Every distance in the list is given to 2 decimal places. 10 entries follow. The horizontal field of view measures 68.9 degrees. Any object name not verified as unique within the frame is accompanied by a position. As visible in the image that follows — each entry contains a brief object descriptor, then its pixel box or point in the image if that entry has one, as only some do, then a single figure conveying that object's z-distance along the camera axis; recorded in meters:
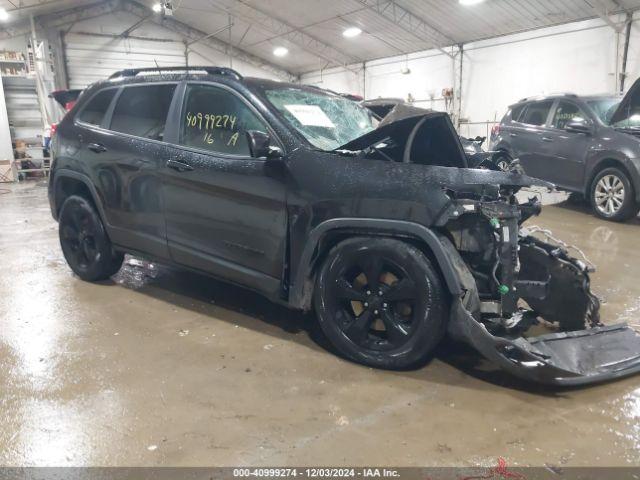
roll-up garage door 16.86
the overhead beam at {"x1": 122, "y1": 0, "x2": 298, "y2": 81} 17.97
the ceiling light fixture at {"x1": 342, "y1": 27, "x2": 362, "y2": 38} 15.82
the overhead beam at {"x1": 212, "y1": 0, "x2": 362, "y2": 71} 16.39
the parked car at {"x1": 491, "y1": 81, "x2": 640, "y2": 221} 6.27
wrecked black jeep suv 2.39
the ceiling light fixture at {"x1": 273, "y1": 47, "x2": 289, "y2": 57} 19.72
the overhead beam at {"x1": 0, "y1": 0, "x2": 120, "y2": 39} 14.82
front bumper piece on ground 2.22
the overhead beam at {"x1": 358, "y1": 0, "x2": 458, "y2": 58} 13.51
